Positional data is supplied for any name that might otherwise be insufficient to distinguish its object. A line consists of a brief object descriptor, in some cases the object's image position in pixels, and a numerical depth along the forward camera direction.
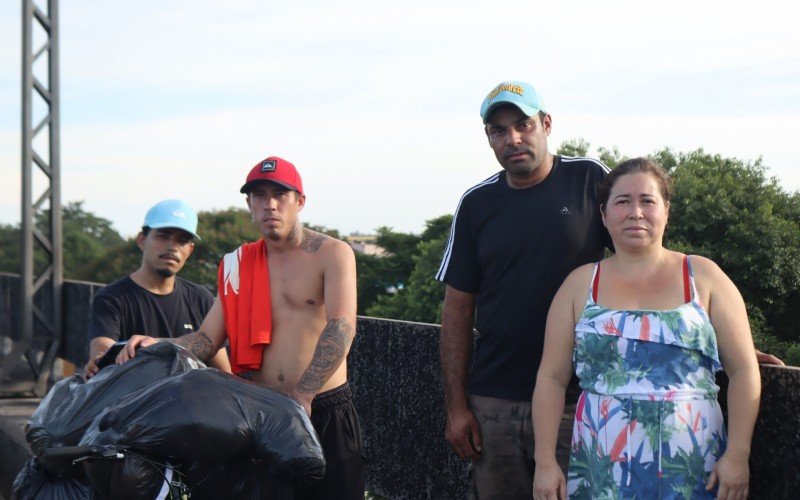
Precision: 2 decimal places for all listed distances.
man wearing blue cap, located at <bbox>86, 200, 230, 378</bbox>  5.25
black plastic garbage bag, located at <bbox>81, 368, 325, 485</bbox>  3.15
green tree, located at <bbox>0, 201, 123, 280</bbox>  21.33
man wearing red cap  4.15
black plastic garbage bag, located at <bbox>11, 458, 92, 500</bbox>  3.35
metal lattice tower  11.62
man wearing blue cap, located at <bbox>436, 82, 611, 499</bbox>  3.79
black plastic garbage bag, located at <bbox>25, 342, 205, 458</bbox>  3.44
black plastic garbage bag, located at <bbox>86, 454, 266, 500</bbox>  3.09
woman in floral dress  3.06
